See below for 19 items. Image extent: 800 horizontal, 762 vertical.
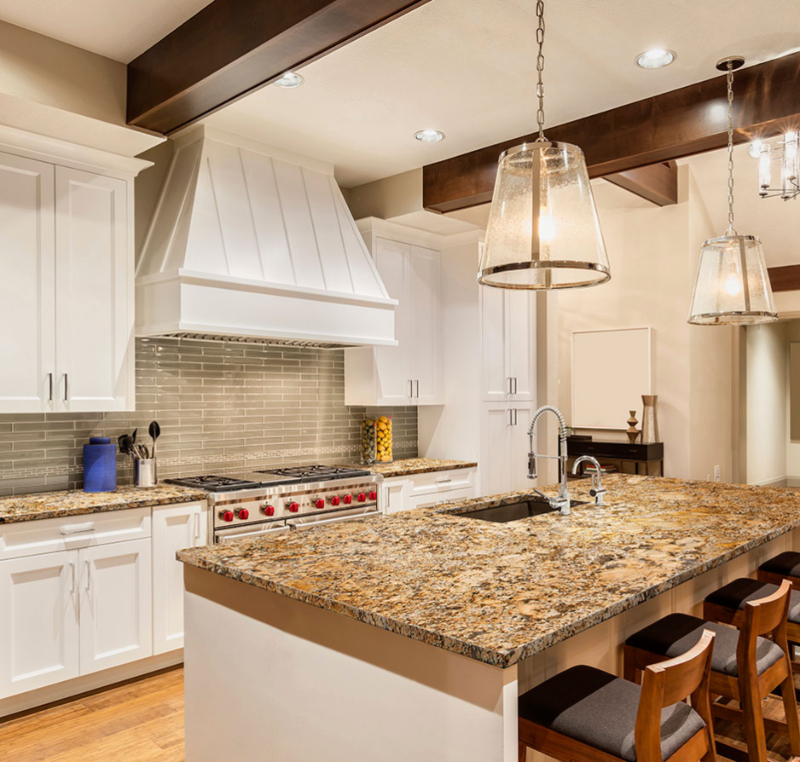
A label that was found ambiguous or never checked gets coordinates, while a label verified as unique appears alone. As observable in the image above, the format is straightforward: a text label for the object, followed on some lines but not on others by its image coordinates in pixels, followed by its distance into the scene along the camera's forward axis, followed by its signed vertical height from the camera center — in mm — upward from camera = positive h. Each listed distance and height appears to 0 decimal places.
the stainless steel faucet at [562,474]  2895 -372
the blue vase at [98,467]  3498 -374
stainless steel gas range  3605 -603
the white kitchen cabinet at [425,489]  4449 -676
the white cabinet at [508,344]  5145 +367
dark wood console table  6500 -637
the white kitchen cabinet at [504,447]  5121 -442
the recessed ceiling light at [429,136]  3967 +1522
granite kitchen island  1484 -553
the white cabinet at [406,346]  4797 +343
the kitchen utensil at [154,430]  3771 -197
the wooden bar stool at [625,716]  1505 -807
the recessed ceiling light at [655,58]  3064 +1525
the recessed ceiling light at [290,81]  3245 +1527
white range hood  3564 +795
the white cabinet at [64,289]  3158 +527
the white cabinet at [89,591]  2943 -919
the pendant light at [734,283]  2984 +471
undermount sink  3141 -573
